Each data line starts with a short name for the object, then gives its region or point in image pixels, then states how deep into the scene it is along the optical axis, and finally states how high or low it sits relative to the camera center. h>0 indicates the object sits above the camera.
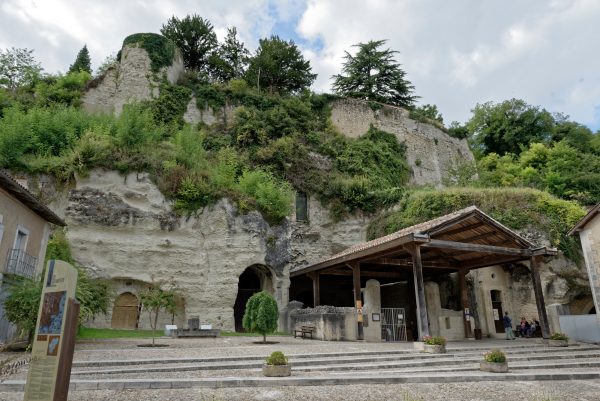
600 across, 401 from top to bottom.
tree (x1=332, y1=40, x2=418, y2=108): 39.56 +22.97
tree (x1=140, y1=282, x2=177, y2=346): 13.59 +0.92
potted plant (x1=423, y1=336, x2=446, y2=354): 11.05 -0.49
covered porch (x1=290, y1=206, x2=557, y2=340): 12.92 +2.55
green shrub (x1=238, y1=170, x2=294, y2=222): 21.38 +6.73
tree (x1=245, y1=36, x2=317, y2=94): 35.47 +21.71
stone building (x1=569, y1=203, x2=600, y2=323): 15.56 +3.00
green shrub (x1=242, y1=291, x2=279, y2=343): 13.19 +0.42
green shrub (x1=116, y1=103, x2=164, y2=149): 21.56 +10.64
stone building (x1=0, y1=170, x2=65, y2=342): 11.90 +2.96
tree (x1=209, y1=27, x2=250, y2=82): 36.25 +23.07
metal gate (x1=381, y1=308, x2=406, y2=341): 16.38 +0.03
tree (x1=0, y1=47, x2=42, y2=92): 33.31 +20.87
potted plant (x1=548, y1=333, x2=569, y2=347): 13.23 -0.45
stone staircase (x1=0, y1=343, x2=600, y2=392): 6.86 -0.84
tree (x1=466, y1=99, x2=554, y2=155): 41.44 +19.81
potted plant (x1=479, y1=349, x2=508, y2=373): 8.52 -0.74
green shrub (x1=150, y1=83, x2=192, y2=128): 28.72 +15.37
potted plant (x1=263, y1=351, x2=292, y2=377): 7.58 -0.70
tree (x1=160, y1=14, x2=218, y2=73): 34.72 +23.81
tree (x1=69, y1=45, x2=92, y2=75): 41.66 +27.11
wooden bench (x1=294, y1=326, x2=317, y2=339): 15.91 -0.13
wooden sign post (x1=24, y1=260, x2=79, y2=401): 4.04 -0.10
